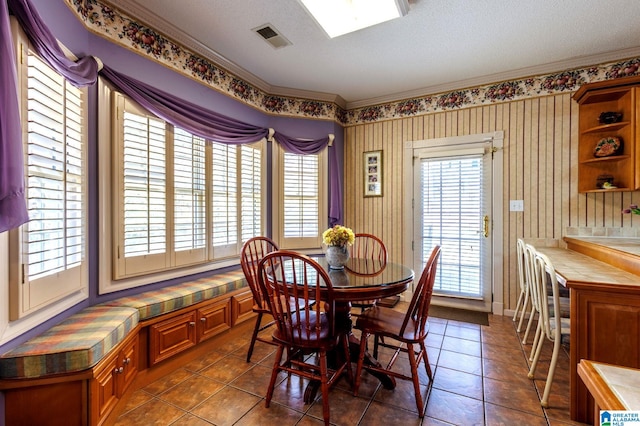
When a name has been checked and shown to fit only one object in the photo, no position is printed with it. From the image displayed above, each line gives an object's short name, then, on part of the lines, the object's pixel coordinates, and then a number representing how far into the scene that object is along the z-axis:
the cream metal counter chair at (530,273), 2.21
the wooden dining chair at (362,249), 3.27
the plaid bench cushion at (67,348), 1.32
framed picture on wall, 4.05
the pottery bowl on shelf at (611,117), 2.79
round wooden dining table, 1.75
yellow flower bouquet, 2.27
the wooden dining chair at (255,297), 2.23
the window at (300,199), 3.69
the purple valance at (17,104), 1.19
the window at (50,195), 1.44
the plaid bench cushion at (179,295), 2.04
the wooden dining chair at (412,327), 1.73
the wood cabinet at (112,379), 1.47
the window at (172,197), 2.19
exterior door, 3.45
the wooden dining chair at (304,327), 1.63
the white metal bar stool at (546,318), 1.78
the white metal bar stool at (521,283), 2.80
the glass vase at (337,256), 2.28
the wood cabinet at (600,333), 1.57
